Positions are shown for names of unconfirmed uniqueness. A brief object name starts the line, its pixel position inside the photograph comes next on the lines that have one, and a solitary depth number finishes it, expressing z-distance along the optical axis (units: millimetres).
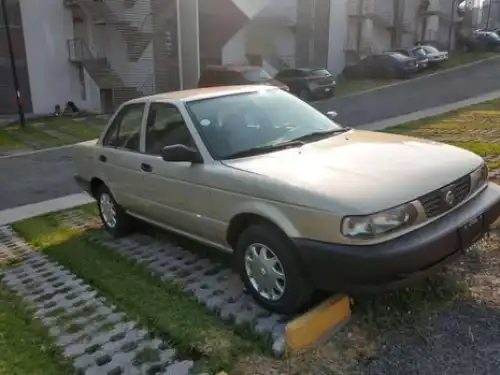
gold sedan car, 3072
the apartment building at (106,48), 22031
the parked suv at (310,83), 21250
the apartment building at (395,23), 33375
